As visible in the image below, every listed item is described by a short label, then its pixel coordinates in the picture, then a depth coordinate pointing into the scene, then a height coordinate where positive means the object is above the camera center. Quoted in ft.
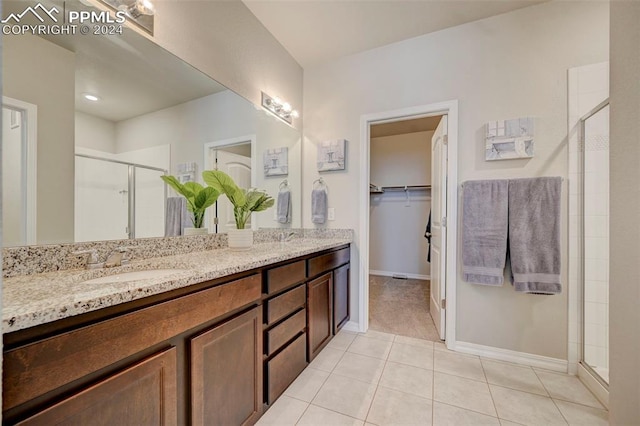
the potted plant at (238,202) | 5.48 +0.22
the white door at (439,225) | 7.37 -0.39
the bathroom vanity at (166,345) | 2.10 -1.46
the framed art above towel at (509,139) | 6.32 +1.82
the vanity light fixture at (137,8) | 4.15 +3.29
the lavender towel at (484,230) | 6.39 -0.45
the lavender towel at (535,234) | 5.98 -0.49
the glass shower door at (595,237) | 5.68 -0.52
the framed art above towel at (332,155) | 8.21 +1.82
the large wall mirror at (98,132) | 3.23 +1.25
